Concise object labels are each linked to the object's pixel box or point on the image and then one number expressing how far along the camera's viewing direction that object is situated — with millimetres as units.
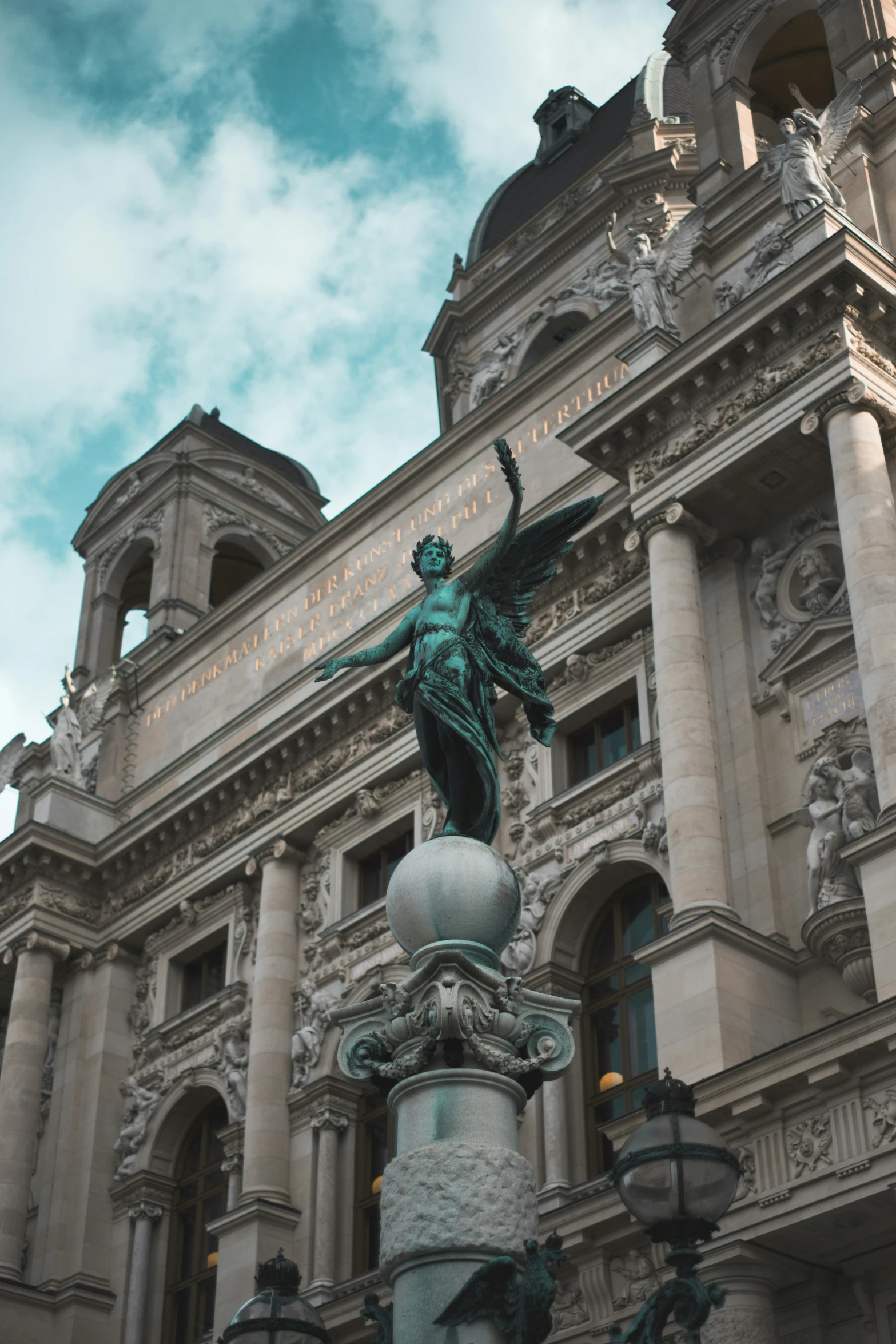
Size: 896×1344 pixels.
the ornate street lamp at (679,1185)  7461
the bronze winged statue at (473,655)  9117
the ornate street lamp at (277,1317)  9664
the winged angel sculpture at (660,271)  22078
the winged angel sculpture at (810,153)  20812
